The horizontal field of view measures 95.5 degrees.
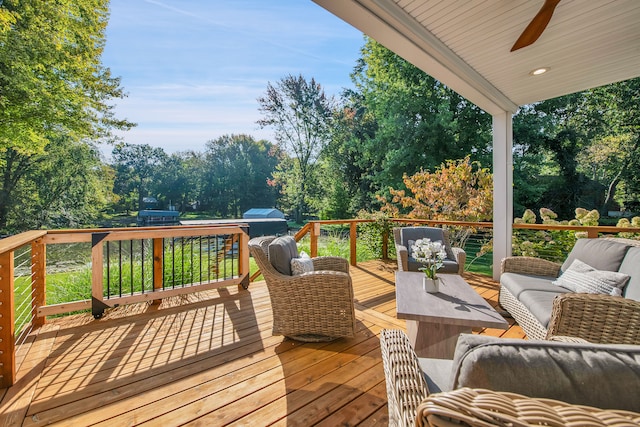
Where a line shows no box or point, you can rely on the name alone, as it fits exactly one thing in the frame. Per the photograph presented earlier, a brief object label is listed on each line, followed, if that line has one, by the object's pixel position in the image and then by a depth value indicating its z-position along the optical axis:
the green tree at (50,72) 5.99
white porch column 3.86
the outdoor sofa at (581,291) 1.71
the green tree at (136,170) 24.19
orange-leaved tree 6.02
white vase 2.27
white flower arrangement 2.32
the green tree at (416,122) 10.08
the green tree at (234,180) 27.27
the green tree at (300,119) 16.88
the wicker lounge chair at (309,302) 2.33
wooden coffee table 1.76
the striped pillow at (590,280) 2.14
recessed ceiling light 2.88
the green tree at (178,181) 26.22
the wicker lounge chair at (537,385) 0.53
